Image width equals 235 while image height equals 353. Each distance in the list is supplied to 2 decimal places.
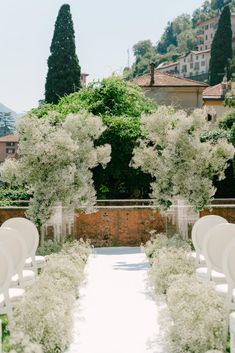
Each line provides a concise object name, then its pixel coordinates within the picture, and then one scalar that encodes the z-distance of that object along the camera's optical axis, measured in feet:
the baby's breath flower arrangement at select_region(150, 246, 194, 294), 32.99
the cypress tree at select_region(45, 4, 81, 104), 160.35
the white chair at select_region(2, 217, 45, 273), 34.91
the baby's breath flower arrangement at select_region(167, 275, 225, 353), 21.95
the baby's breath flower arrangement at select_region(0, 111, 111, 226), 48.42
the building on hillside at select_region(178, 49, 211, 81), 419.46
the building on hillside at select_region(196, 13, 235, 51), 469.32
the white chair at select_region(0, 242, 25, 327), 24.35
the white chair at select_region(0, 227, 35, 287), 29.22
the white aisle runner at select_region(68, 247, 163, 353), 24.67
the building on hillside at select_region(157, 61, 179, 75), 445.37
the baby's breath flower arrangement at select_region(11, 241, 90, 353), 22.89
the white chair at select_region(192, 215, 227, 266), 34.73
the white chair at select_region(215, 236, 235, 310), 24.41
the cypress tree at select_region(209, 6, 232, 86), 268.41
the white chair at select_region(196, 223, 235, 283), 29.50
